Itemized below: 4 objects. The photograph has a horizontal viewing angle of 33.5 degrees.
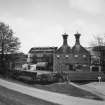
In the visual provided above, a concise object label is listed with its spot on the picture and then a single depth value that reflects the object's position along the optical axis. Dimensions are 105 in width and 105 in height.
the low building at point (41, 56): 69.32
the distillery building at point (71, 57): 60.44
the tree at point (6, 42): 44.57
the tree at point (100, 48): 50.93
